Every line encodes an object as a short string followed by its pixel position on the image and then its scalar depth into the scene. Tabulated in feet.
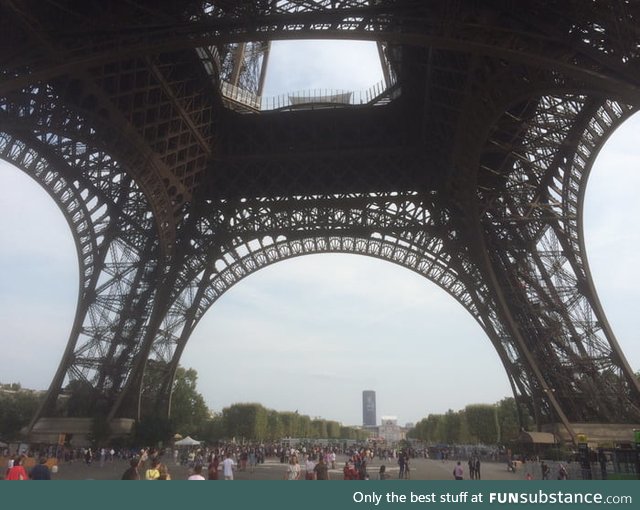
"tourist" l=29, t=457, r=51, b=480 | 32.99
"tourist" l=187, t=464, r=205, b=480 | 30.82
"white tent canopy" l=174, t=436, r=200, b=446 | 110.93
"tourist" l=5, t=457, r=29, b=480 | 34.19
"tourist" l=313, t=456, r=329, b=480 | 44.62
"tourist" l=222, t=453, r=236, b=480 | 47.09
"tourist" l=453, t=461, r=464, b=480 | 59.36
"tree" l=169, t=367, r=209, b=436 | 202.52
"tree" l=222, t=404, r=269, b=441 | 286.05
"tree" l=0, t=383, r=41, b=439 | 220.84
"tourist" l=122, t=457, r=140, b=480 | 33.14
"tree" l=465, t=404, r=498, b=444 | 274.36
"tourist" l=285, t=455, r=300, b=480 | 58.61
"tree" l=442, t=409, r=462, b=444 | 328.08
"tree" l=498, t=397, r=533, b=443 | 246.27
